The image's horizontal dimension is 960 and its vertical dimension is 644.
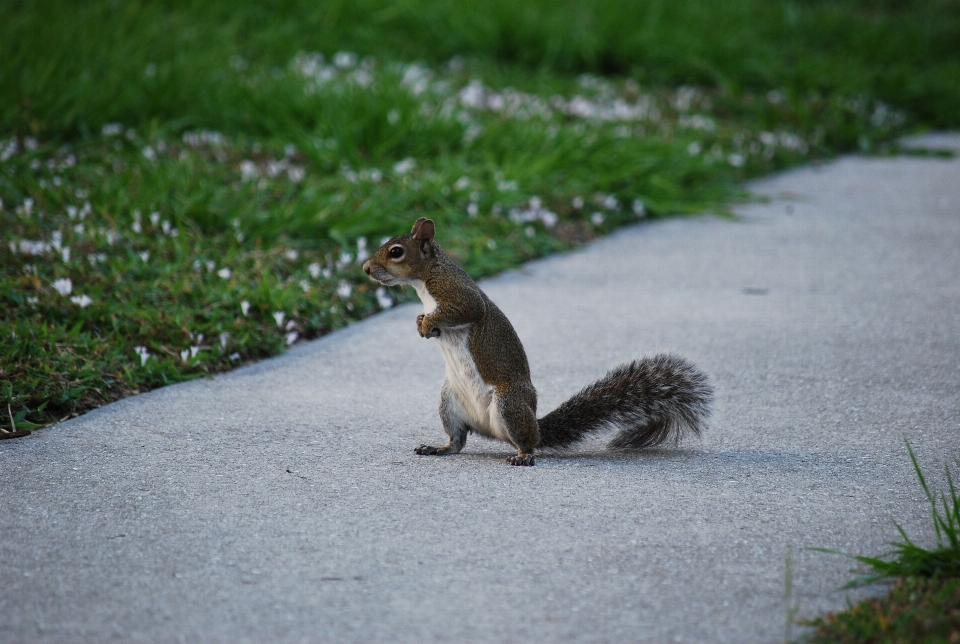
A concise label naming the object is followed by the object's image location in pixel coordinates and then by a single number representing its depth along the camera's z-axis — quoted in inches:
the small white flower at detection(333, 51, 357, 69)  671.4
